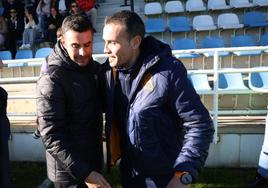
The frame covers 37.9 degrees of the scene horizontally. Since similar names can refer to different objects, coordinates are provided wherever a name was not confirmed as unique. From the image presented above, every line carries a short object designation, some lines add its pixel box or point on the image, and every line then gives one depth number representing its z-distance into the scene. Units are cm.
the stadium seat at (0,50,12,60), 879
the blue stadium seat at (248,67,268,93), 468
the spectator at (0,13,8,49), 982
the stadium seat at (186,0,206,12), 1072
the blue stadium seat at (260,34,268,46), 861
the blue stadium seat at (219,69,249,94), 473
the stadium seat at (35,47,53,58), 805
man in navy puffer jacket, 182
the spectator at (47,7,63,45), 995
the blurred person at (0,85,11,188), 278
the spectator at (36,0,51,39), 1066
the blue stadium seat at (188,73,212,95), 444
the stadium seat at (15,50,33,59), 875
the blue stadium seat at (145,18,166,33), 1017
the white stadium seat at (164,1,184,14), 1091
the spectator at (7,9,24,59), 1002
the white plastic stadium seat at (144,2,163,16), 1096
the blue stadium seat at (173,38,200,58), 848
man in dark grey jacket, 198
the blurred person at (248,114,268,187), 379
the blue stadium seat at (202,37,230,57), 836
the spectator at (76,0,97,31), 1027
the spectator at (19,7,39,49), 1008
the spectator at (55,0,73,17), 1104
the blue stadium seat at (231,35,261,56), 828
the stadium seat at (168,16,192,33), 997
